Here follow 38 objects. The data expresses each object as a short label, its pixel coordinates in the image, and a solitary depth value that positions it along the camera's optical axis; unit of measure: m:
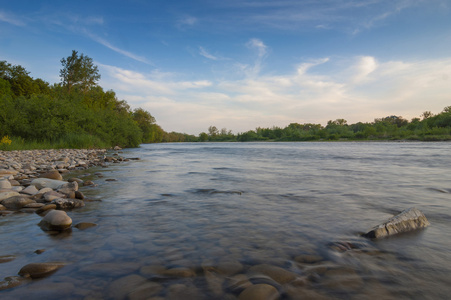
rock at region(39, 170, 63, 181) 6.70
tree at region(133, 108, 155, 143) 68.25
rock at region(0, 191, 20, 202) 4.29
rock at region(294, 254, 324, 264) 2.34
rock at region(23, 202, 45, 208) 4.11
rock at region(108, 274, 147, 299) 1.83
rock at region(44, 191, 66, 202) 4.44
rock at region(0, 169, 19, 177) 6.73
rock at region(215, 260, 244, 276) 2.15
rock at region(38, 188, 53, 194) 4.89
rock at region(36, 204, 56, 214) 3.93
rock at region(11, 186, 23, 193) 4.82
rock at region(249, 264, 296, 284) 2.02
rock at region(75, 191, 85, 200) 4.77
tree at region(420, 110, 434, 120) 68.71
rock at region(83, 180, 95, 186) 6.41
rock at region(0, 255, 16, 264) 2.33
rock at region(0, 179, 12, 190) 4.77
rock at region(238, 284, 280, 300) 1.75
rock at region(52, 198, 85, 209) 4.16
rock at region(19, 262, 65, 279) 2.09
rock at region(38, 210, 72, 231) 3.20
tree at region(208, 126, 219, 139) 124.53
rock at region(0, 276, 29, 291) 1.90
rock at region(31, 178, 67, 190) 5.45
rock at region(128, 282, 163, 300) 1.81
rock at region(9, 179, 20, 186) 5.47
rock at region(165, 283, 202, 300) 1.80
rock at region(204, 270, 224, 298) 1.86
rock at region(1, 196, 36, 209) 4.16
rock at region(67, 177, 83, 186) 6.61
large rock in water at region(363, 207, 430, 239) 2.90
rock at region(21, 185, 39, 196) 4.80
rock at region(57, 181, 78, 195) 4.88
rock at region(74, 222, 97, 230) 3.28
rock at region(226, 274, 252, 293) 1.89
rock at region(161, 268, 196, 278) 2.11
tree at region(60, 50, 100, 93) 39.47
